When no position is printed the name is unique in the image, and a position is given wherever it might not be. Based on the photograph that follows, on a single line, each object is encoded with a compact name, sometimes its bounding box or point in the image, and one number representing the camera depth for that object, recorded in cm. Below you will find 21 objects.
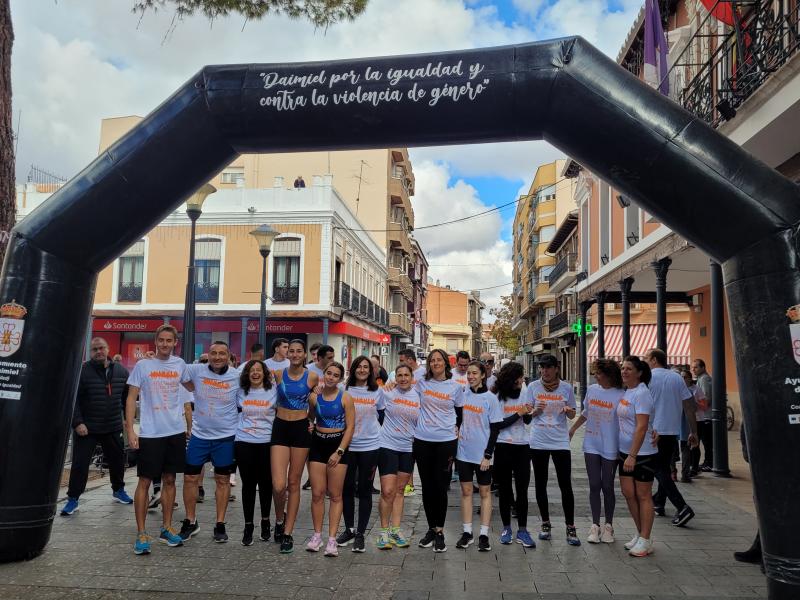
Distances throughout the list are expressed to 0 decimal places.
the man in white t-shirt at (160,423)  617
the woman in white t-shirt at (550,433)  676
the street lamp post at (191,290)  1088
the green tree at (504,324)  7200
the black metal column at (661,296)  1392
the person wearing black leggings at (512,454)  675
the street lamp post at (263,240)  1441
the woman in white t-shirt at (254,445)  648
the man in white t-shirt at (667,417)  727
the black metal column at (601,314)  1917
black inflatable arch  488
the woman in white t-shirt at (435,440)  647
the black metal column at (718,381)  1066
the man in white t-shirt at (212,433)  646
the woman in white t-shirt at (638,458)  621
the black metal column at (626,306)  1697
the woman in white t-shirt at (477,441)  647
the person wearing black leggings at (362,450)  643
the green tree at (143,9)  639
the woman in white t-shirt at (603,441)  664
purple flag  1136
